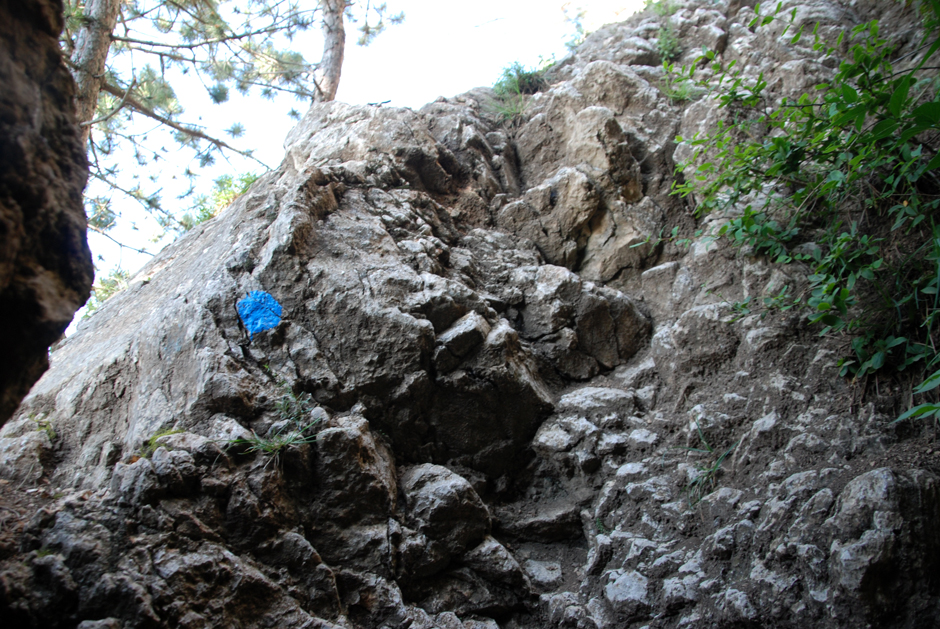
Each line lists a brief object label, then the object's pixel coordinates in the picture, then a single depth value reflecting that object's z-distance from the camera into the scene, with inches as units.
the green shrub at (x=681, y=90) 188.7
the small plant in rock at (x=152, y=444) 91.0
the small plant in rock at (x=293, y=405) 102.4
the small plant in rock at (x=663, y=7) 229.1
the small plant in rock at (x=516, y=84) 223.1
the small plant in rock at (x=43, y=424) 110.0
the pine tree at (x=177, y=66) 190.5
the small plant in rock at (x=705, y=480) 108.0
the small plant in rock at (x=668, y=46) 215.3
